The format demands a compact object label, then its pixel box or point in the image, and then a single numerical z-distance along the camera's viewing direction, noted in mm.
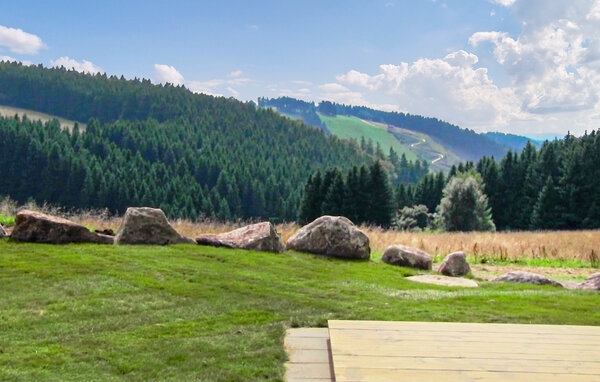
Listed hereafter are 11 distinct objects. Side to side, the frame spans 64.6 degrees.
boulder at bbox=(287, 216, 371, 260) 12219
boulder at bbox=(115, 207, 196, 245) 10836
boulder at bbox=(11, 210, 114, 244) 9945
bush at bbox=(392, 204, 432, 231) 63156
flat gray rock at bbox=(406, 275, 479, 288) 10133
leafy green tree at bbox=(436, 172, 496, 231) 46531
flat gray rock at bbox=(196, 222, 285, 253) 11453
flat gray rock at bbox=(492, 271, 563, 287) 10641
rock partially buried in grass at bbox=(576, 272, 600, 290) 9953
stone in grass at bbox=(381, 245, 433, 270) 12453
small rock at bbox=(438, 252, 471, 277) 11914
